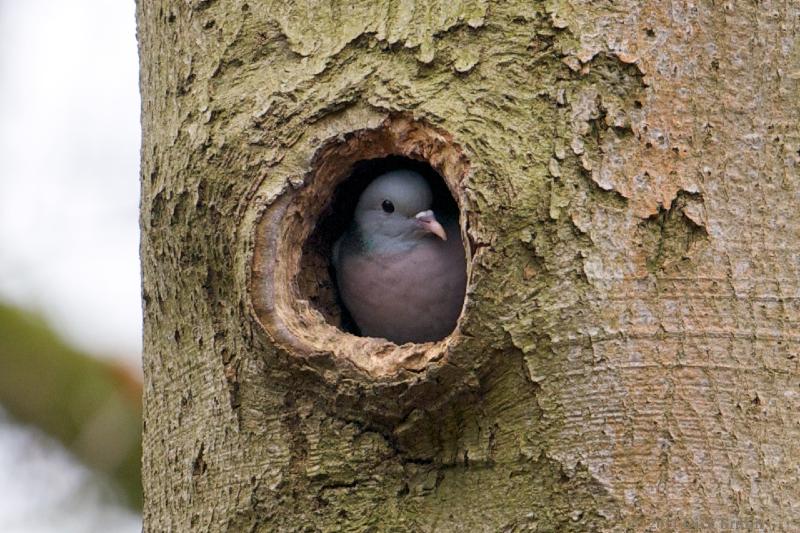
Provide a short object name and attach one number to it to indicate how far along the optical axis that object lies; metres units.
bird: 7.72
